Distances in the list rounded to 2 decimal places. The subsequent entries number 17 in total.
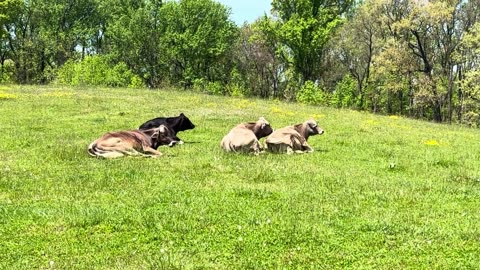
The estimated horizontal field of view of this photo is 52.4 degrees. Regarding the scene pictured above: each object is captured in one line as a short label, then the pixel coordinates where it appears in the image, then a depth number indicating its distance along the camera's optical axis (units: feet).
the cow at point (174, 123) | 65.21
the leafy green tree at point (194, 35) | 267.59
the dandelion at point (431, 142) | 74.23
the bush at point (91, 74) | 219.61
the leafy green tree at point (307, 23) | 218.18
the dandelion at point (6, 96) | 113.76
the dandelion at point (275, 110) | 113.50
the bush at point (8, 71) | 277.72
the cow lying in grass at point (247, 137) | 54.03
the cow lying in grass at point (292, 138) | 55.93
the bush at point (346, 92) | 252.83
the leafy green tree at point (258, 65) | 282.01
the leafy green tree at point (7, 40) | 202.36
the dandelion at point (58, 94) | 123.65
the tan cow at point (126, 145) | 50.21
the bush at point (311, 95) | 197.06
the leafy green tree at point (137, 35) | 277.64
